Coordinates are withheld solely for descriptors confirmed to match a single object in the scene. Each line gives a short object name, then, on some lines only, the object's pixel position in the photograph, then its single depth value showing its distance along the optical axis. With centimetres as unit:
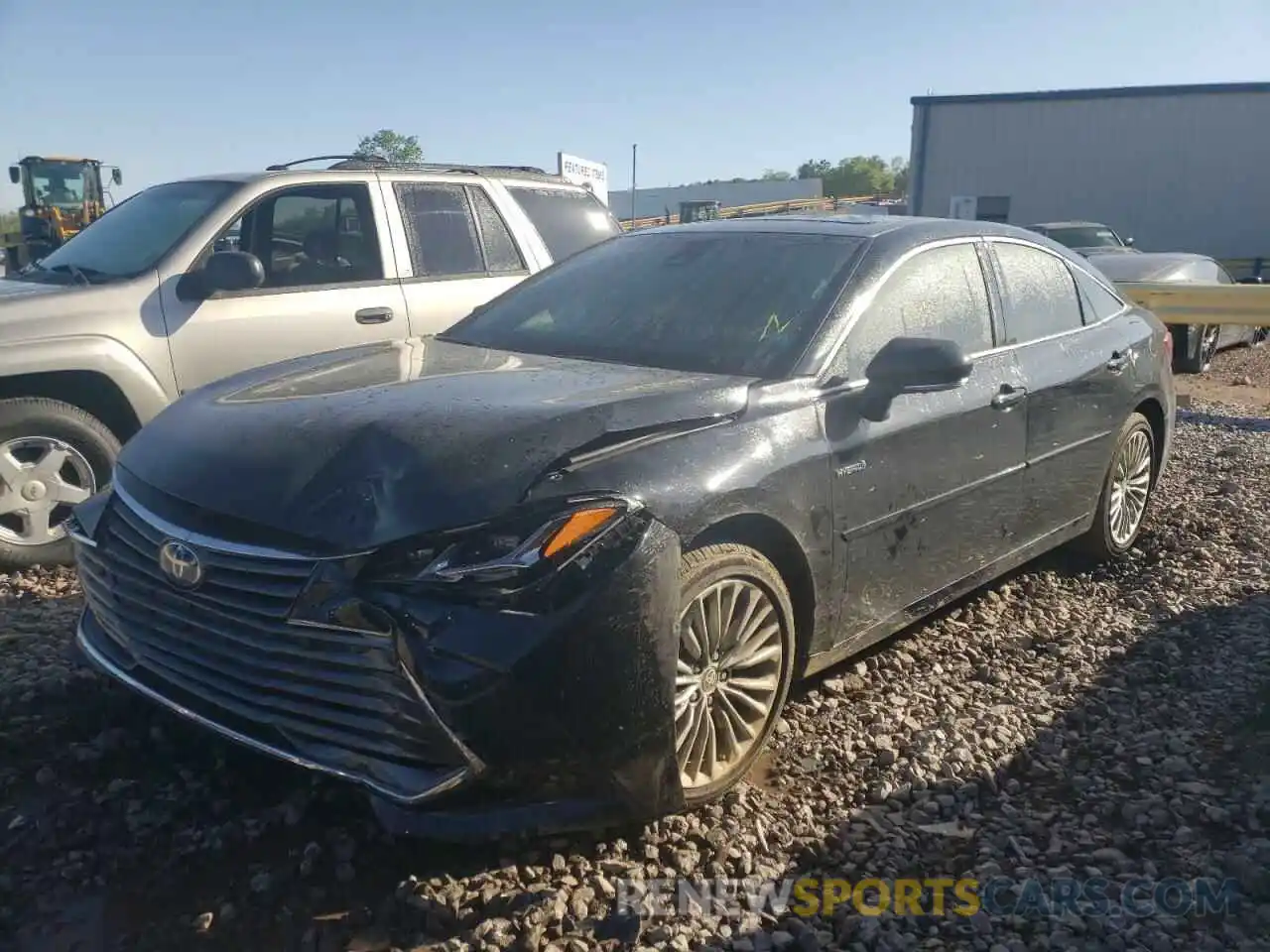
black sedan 246
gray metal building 2795
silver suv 477
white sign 1716
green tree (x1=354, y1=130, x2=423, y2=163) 6334
